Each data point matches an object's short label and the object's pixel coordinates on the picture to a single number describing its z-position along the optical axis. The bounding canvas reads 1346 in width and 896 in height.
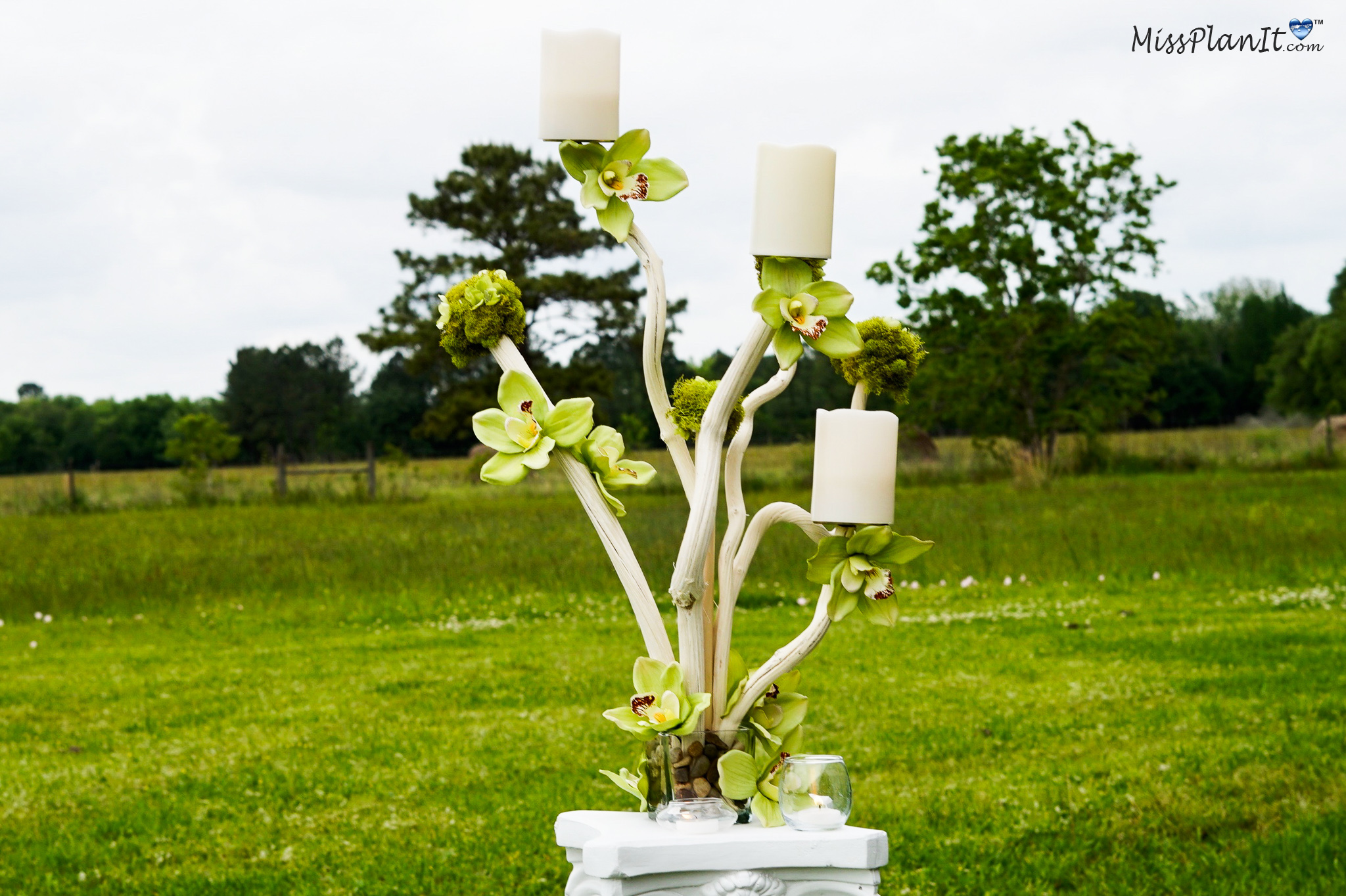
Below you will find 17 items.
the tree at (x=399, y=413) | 48.73
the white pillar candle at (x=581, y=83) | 2.77
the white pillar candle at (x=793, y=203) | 2.71
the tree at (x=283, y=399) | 51.65
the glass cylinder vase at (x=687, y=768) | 2.72
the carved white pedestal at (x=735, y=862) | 2.62
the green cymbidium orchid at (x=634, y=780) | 2.77
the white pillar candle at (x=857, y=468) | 2.71
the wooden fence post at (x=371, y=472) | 25.21
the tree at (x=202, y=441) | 37.74
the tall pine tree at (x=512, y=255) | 34.96
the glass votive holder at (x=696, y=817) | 2.68
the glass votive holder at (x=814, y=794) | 2.68
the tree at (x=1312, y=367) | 43.18
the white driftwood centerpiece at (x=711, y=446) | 2.71
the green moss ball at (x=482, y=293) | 2.82
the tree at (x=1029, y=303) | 26.88
